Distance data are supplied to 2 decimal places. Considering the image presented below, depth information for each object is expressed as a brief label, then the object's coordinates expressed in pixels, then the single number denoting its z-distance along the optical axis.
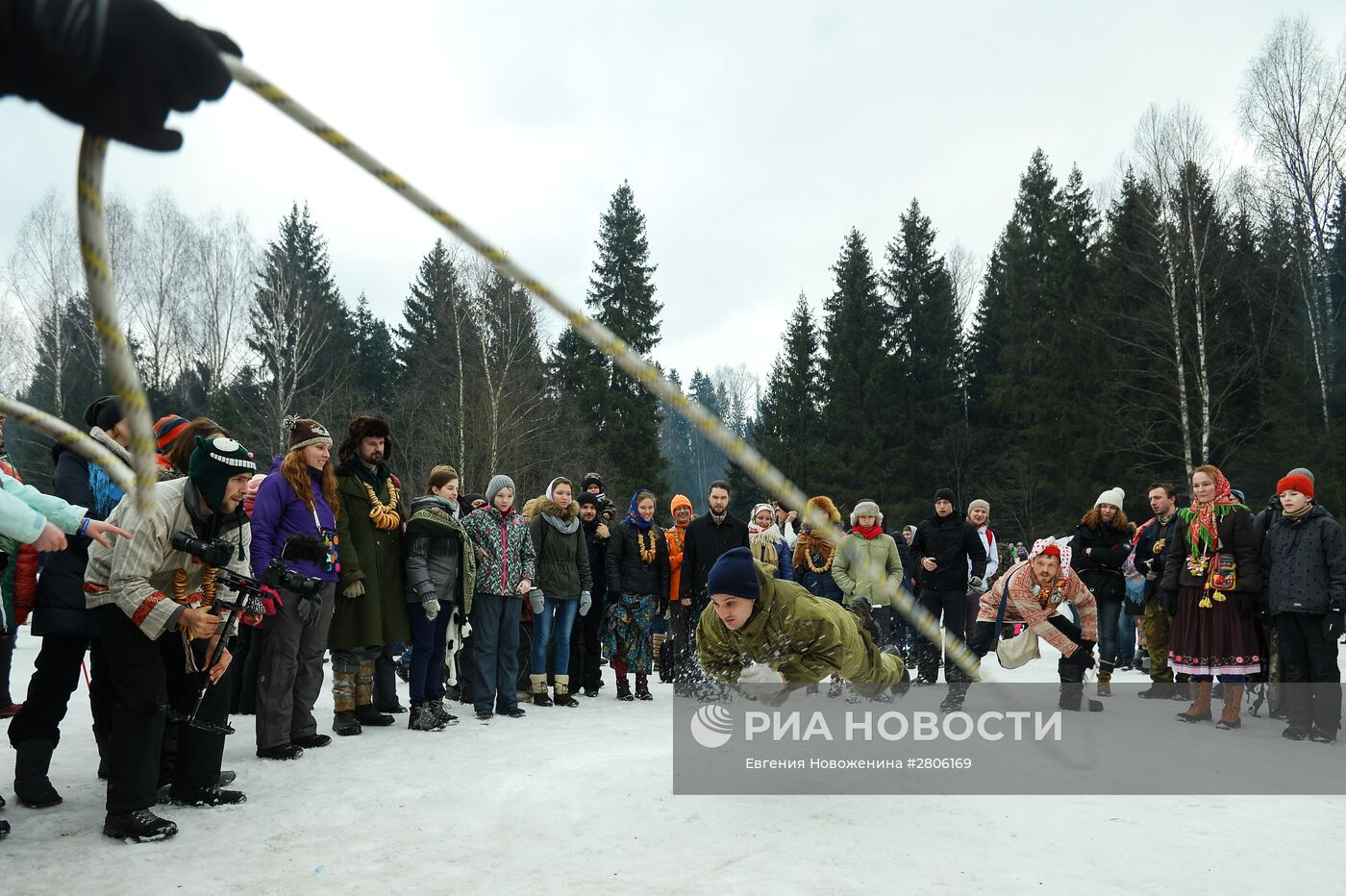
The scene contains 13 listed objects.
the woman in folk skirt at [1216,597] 6.98
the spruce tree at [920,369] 35.91
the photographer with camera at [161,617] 3.92
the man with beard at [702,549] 8.25
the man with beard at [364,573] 6.27
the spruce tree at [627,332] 35.16
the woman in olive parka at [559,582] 7.75
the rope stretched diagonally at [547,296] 1.69
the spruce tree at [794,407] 38.91
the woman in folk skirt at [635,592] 8.30
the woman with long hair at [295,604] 5.46
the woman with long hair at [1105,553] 9.41
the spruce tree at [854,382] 36.06
